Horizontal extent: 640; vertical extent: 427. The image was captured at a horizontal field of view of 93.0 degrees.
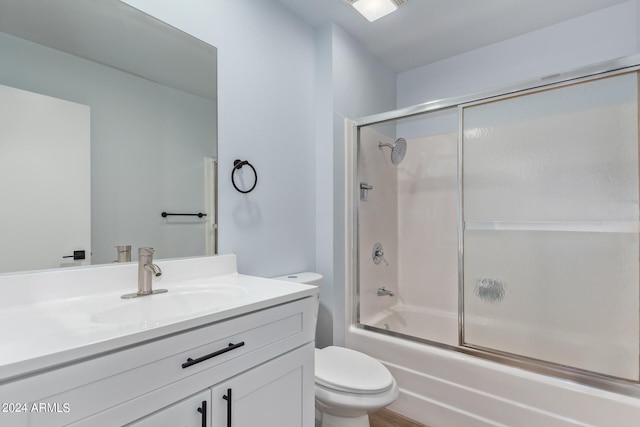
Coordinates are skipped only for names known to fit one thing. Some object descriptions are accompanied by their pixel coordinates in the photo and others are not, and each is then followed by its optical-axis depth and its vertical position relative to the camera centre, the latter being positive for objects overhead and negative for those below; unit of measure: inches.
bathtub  50.7 -33.9
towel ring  60.1 +9.3
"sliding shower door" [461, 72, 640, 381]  61.8 -1.7
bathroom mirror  38.1 +12.7
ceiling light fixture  68.0 +47.4
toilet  50.6 -30.0
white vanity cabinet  22.7 -15.6
